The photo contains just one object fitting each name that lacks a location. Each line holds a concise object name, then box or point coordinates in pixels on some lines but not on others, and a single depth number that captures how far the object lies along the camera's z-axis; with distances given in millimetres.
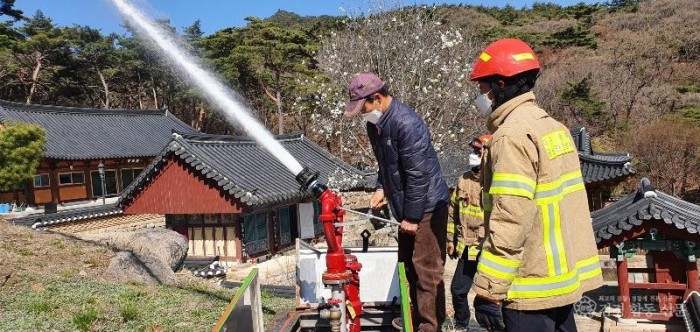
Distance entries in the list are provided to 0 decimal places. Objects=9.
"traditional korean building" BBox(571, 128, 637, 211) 17750
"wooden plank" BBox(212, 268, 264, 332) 2912
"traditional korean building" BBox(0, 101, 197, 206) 27594
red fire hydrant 3954
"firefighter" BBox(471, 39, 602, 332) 2514
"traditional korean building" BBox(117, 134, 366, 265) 17266
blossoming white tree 18172
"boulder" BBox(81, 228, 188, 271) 12109
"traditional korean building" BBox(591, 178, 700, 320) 7960
